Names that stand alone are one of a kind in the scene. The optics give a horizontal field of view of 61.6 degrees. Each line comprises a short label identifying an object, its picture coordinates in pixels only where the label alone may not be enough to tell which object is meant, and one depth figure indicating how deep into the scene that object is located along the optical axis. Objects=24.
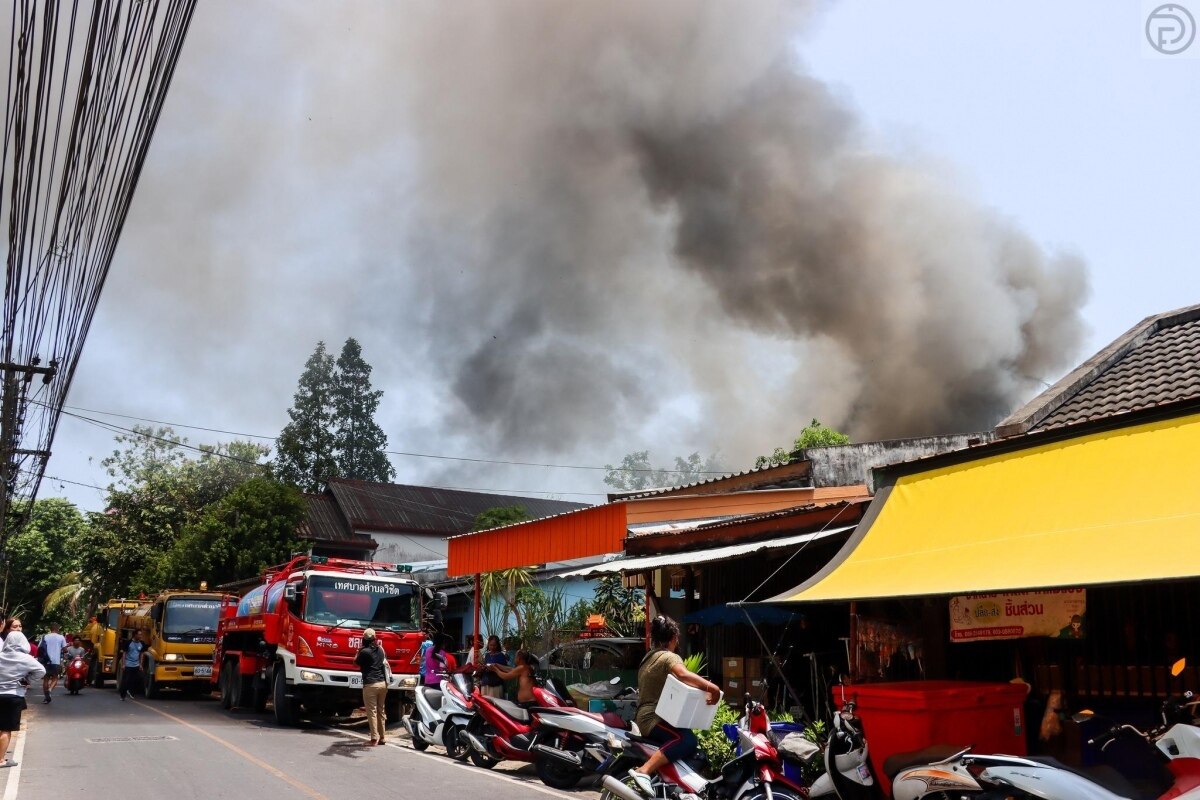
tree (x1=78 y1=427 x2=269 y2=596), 38.03
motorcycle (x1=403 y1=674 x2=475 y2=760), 12.54
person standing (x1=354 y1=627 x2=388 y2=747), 13.89
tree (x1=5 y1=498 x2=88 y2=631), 54.28
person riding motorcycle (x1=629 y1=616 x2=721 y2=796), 6.98
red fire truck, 15.69
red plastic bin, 7.66
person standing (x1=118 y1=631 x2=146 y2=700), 22.69
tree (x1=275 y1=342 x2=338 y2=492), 56.31
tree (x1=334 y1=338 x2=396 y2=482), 58.94
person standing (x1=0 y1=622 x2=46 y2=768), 10.39
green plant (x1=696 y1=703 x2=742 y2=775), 10.31
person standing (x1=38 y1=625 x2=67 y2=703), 20.06
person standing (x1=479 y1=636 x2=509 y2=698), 12.75
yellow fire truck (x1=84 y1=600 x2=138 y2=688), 27.83
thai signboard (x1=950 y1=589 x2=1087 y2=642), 8.84
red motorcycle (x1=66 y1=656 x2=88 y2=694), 23.80
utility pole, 21.25
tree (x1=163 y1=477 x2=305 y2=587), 30.73
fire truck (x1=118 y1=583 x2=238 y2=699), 22.23
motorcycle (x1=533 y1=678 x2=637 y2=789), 10.16
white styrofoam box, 6.88
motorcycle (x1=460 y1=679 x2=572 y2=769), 10.90
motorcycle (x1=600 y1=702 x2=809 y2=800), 6.89
